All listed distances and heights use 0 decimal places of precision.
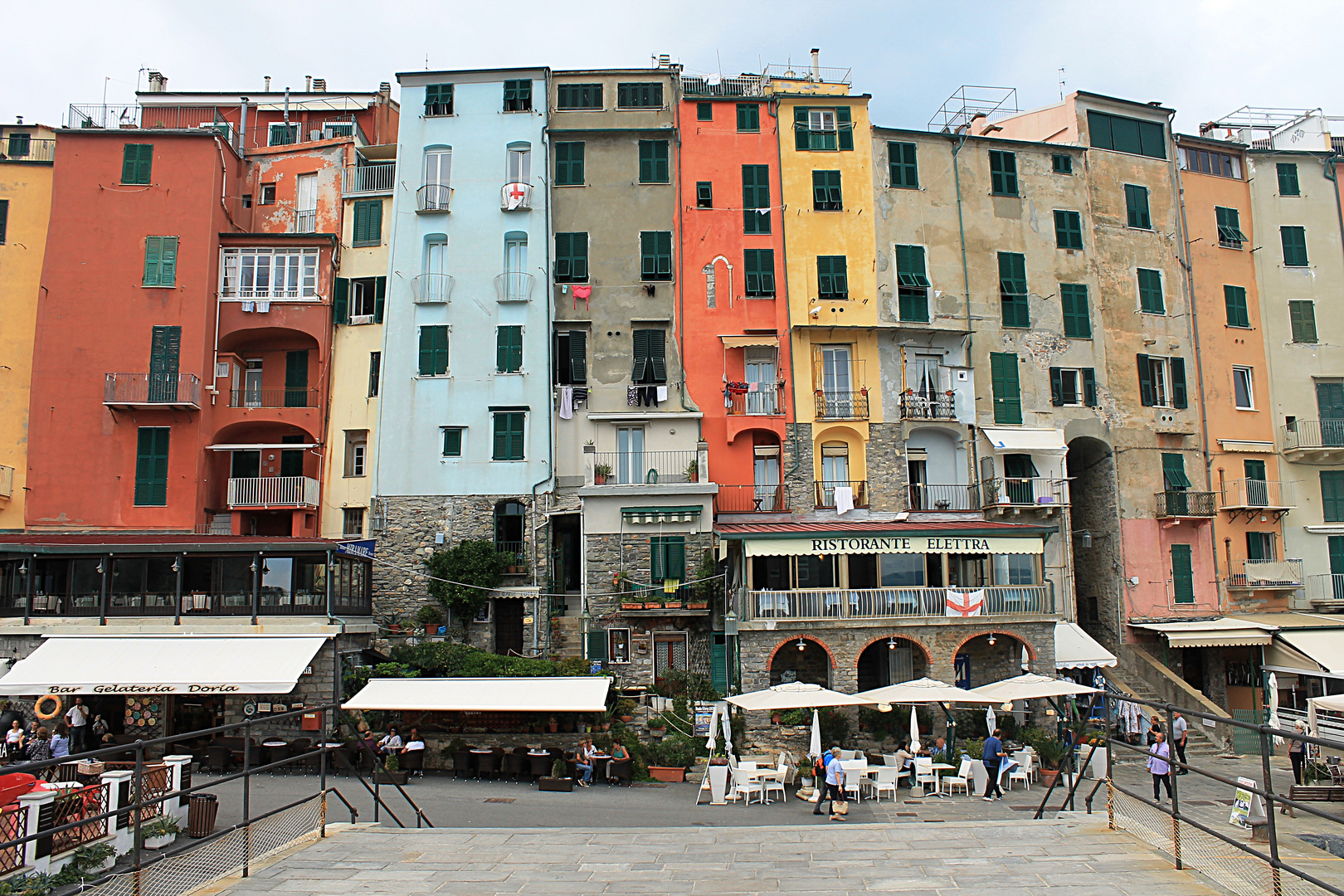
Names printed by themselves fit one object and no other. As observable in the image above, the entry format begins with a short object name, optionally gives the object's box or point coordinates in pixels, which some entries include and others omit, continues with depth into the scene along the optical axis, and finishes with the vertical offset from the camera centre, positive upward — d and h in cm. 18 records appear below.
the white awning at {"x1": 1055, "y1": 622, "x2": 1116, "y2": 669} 3055 -254
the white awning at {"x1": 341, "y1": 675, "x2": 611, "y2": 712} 2378 -282
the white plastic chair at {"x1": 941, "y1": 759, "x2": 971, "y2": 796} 2286 -482
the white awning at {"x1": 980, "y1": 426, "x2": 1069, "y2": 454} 3591 +491
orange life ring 2505 -309
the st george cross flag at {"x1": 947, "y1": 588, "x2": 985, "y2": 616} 2786 -86
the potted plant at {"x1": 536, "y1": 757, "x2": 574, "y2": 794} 2323 -483
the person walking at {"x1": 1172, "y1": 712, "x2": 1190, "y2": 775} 2464 -446
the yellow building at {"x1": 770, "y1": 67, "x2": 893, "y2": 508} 3581 +1108
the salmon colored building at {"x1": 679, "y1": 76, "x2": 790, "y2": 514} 3556 +1075
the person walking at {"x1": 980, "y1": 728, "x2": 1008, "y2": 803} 2259 -438
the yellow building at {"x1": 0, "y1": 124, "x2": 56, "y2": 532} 3456 +1115
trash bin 1580 -370
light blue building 3400 +906
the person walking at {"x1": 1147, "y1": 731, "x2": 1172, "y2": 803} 1570 -335
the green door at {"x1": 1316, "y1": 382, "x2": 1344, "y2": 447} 3966 +679
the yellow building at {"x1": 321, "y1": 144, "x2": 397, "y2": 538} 3519 +827
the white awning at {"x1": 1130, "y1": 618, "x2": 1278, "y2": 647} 3391 -225
